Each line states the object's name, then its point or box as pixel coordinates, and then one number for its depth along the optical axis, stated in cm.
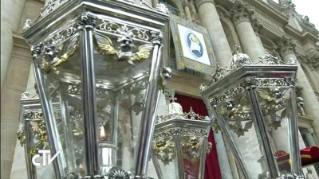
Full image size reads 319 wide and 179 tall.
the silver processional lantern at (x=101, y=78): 151
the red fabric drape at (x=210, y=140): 746
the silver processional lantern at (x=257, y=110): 232
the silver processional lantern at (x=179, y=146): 311
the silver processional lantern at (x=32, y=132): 254
